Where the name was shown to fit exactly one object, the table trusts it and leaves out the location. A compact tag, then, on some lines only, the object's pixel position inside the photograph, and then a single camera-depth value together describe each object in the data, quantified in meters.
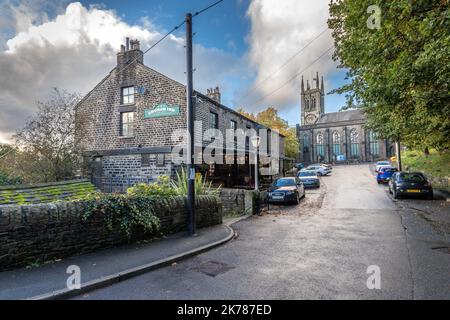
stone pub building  16.48
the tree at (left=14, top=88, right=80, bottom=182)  13.29
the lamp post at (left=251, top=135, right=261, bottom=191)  15.27
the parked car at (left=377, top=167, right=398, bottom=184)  24.06
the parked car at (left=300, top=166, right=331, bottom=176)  35.28
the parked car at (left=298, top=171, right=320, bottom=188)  23.17
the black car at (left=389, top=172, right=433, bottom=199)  15.13
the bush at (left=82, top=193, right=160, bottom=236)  6.19
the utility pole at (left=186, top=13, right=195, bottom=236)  8.05
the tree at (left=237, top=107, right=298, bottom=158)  42.25
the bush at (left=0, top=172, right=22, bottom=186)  12.43
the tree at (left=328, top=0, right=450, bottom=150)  6.82
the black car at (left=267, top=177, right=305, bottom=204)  14.93
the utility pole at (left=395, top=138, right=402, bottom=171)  26.69
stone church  69.50
